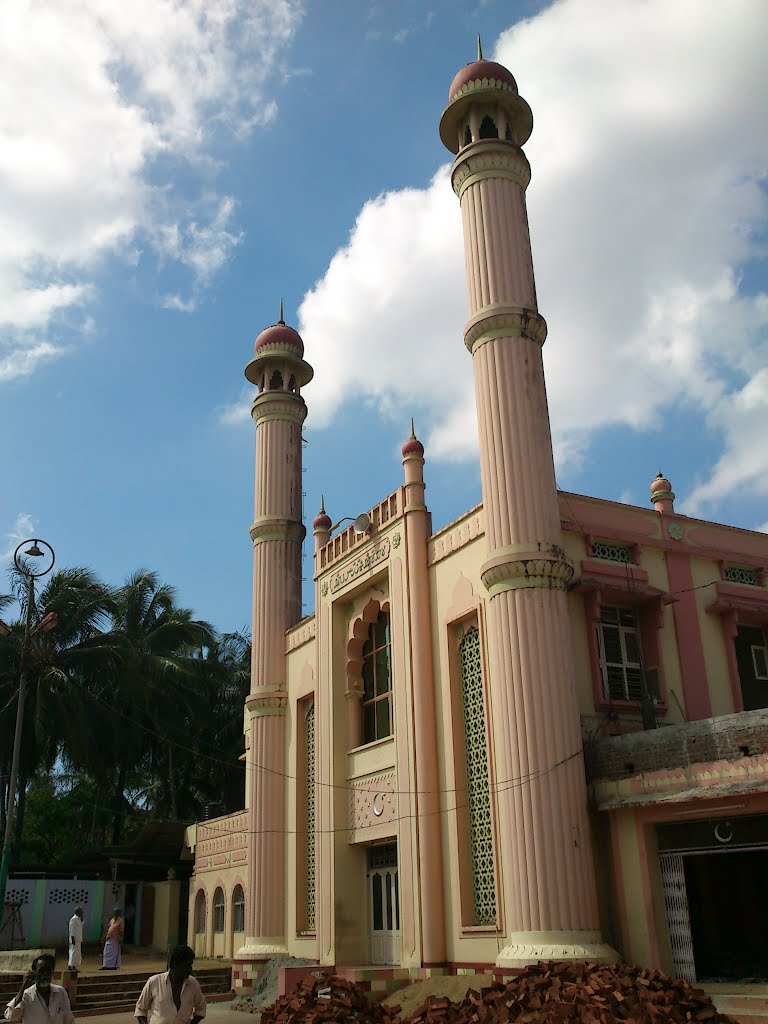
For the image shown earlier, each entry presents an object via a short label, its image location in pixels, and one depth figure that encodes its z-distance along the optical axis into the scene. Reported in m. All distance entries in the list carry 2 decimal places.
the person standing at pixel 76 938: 19.33
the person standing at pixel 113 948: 21.09
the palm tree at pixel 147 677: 32.34
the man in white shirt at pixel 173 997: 6.92
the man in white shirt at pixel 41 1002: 7.12
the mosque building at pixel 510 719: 12.55
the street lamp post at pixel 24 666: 18.42
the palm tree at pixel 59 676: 29.91
